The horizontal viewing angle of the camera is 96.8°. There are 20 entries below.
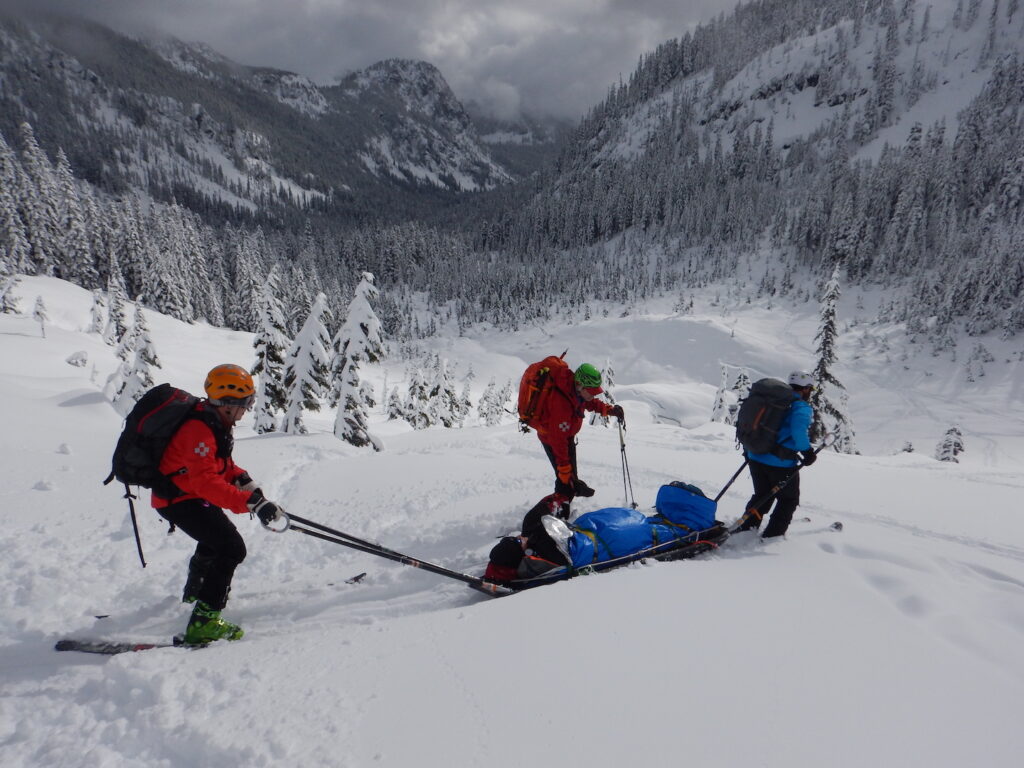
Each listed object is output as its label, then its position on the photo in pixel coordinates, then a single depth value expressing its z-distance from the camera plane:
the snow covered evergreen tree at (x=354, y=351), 18.94
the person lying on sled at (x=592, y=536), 4.91
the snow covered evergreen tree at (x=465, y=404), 53.60
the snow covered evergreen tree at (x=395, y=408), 40.03
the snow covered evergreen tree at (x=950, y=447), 33.62
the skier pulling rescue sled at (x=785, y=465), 5.61
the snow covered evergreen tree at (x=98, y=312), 44.00
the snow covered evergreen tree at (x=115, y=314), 36.34
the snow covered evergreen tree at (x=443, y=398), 41.69
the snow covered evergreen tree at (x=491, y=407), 53.47
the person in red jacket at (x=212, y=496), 3.84
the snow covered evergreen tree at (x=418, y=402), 37.47
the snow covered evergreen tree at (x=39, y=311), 38.16
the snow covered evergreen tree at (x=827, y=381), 24.83
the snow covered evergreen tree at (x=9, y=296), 38.22
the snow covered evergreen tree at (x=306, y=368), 19.19
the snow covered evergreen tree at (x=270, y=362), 21.08
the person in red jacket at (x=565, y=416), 6.47
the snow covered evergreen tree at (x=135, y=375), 24.27
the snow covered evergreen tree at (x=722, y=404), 46.28
